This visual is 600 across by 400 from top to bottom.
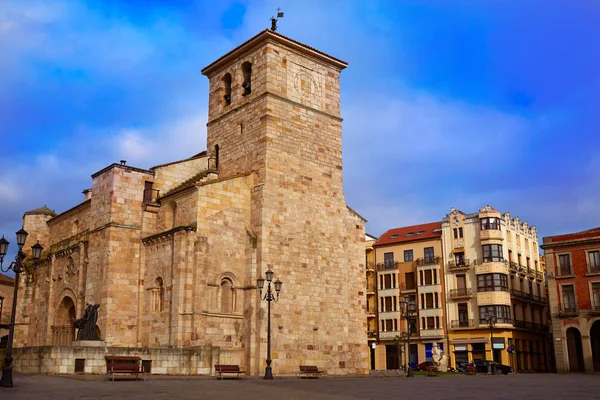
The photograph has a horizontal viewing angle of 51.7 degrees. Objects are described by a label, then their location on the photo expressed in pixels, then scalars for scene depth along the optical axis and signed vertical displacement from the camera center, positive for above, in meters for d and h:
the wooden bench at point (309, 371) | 27.13 -0.87
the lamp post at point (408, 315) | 30.47 +1.89
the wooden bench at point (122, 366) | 20.06 -0.43
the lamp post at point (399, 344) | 56.00 +0.53
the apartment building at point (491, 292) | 51.62 +4.86
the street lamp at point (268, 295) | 23.80 +2.39
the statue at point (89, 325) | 24.25 +1.06
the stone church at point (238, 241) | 27.83 +5.25
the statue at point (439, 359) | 40.56 -0.59
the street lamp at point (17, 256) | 17.01 +2.82
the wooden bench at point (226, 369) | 23.75 -0.66
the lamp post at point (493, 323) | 36.56 +2.05
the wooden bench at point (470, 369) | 41.33 -1.31
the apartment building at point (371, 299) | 59.28 +4.85
